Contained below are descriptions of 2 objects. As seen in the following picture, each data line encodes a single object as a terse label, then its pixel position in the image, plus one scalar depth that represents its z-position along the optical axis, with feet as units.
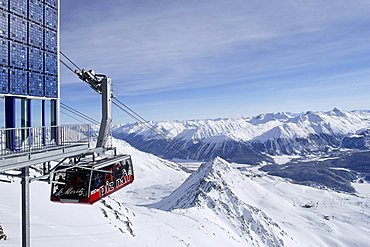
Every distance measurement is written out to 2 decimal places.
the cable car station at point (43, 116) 51.52
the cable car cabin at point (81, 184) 59.73
